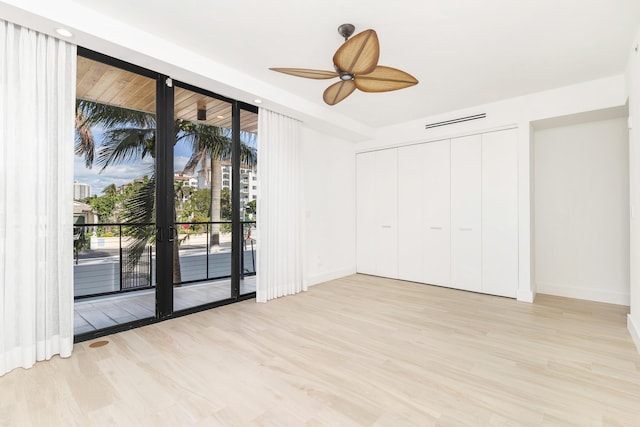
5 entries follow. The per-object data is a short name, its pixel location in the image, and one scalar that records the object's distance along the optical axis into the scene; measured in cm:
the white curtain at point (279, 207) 407
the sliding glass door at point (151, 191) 315
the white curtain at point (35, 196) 224
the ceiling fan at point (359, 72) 223
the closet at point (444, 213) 429
